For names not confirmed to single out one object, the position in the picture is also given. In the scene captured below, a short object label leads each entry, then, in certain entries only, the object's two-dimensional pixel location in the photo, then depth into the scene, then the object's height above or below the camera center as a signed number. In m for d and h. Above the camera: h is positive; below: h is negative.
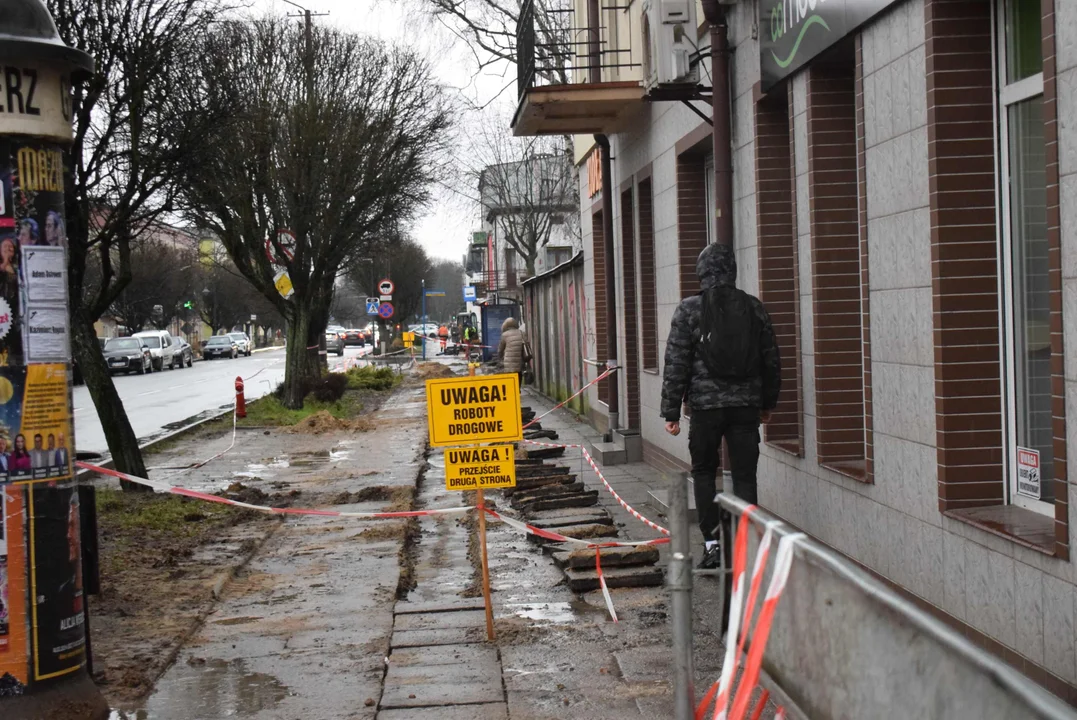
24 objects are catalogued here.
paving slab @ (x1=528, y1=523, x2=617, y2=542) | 8.95 -1.42
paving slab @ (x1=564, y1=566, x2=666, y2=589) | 7.43 -1.45
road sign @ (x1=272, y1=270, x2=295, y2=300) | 24.66 +1.13
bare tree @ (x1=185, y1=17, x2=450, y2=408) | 26.50 +4.04
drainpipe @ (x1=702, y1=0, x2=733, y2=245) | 9.14 +1.52
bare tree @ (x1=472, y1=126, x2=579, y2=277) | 58.88 +6.91
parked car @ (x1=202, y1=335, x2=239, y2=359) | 70.56 -0.23
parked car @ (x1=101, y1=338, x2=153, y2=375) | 48.88 -0.33
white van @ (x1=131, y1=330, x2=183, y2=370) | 52.78 -0.08
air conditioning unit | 9.82 +2.25
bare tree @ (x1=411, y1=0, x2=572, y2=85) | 19.00 +5.99
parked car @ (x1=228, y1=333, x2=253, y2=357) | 78.94 -0.07
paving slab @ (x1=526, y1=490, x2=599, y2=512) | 10.51 -1.41
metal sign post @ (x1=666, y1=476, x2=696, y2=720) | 3.74 -0.78
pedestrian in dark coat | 7.13 -0.37
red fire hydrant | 23.50 -1.10
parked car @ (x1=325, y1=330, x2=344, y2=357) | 71.44 -0.20
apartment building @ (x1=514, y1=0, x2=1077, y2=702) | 4.72 +0.18
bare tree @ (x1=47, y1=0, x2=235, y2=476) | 11.88 +2.08
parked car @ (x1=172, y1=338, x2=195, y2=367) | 57.06 -0.38
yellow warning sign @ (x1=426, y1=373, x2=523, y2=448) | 6.82 -0.40
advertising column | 4.87 -0.12
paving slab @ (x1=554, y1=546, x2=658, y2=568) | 7.68 -1.37
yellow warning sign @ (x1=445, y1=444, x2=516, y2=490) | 6.95 -0.72
